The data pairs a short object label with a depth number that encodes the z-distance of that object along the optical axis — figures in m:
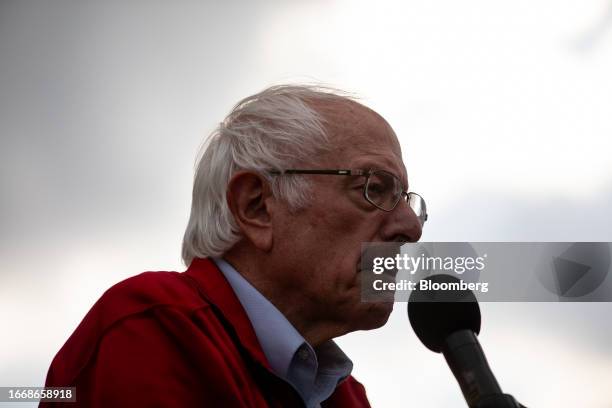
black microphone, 1.90
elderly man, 2.01
